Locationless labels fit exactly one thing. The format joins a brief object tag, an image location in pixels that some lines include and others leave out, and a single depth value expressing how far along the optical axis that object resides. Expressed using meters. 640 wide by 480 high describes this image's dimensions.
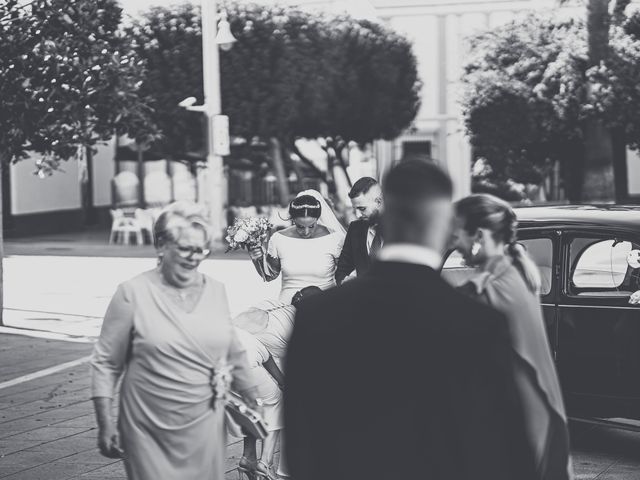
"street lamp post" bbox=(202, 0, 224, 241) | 25.83
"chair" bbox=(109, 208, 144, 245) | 29.20
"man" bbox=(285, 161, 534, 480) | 2.66
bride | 7.19
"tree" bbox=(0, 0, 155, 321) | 12.92
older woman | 4.40
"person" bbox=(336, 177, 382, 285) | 7.16
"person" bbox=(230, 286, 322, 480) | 6.59
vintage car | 6.82
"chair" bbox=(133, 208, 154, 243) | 29.27
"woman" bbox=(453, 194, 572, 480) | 3.98
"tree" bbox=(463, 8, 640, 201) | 24.41
